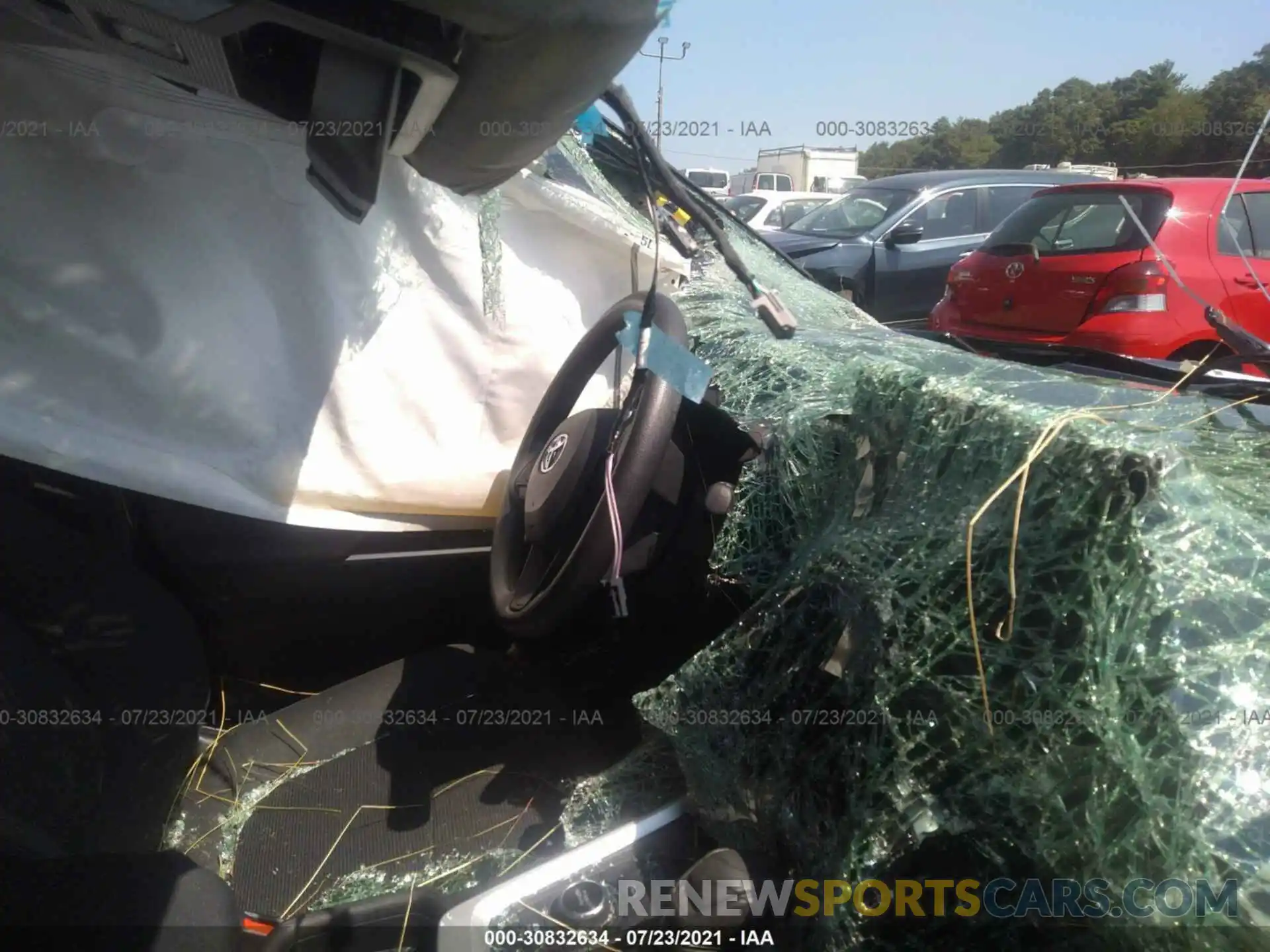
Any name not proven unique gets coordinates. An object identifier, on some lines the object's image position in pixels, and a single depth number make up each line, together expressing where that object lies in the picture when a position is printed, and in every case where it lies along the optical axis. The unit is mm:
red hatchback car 4852
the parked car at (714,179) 25858
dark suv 8117
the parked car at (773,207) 11891
